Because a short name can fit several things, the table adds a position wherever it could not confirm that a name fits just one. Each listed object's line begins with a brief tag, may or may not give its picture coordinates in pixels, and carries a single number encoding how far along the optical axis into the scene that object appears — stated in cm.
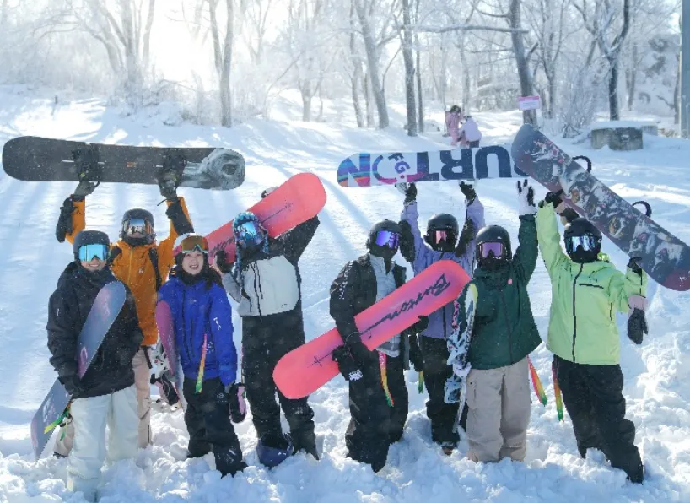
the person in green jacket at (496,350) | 353
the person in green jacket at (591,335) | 337
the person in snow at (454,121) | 1534
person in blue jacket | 357
